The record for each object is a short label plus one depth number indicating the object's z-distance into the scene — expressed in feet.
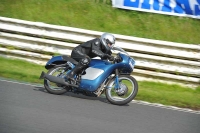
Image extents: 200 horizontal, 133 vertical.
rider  53.75
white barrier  67.27
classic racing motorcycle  53.31
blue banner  76.89
